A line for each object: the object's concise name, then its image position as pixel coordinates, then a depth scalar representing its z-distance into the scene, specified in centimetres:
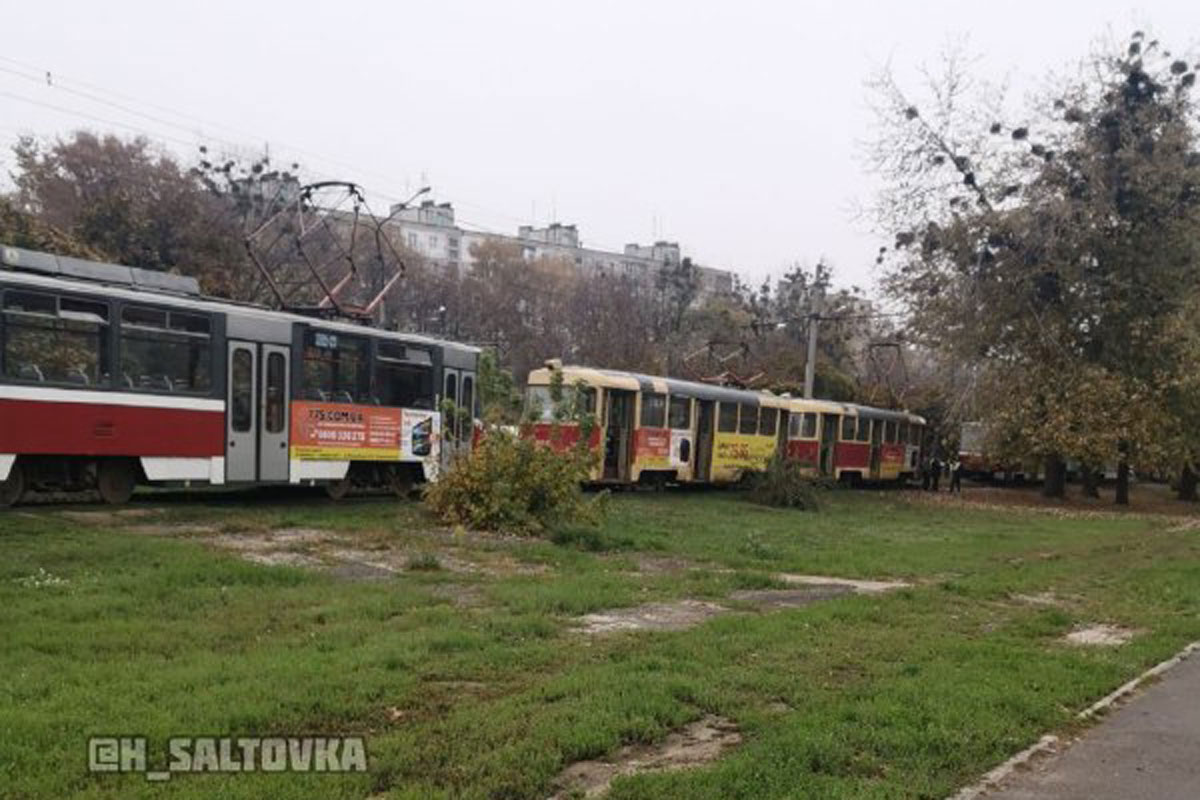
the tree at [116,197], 3522
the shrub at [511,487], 1631
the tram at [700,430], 2636
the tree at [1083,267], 2970
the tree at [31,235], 2700
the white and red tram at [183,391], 1434
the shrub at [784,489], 2669
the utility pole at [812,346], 3831
